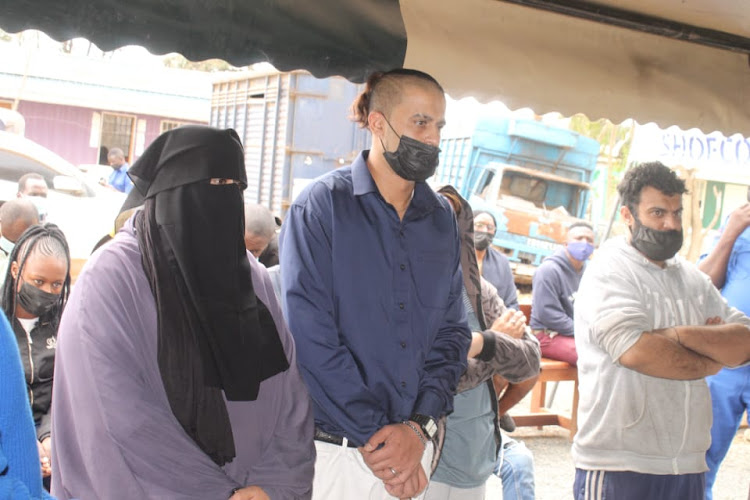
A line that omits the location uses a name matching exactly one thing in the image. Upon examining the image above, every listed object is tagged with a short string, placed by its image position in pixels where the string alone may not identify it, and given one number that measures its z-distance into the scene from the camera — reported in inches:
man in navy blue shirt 99.5
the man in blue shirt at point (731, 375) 177.2
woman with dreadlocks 129.9
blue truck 567.2
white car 343.9
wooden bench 261.7
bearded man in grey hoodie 123.3
